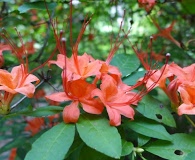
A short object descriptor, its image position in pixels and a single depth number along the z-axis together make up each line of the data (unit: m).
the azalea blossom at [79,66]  0.24
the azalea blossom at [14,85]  0.24
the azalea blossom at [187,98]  0.23
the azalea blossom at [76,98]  0.23
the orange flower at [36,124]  0.44
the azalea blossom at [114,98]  0.23
